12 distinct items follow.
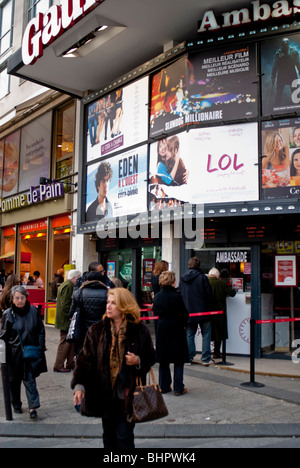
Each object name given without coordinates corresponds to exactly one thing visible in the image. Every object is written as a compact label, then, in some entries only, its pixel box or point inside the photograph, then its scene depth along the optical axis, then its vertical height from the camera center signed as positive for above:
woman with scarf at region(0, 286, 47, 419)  6.12 -0.95
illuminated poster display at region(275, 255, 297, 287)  10.07 -0.05
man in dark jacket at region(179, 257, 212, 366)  9.06 -0.63
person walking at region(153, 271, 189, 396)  6.99 -0.94
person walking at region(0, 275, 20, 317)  7.54 -0.46
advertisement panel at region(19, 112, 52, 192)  17.42 +4.32
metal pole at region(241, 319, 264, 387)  7.50 -1.43
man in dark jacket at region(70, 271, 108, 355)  6.39 -0.48
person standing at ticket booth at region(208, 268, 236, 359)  9.52 -0.64
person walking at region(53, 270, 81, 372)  8.69 -0.92
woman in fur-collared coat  3.65 -0.75
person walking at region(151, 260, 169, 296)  9.11 +0.02
